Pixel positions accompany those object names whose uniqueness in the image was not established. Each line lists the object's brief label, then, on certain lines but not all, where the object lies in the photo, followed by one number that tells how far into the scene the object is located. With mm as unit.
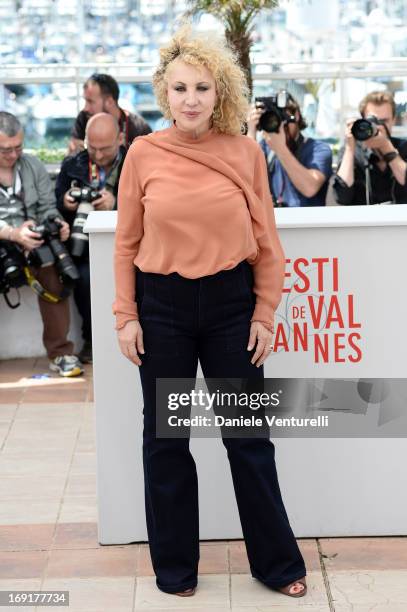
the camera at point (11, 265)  6383
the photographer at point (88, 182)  6484
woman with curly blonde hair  3221
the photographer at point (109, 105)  7105
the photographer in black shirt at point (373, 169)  6332
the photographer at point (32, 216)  6398
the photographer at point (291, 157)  6285
